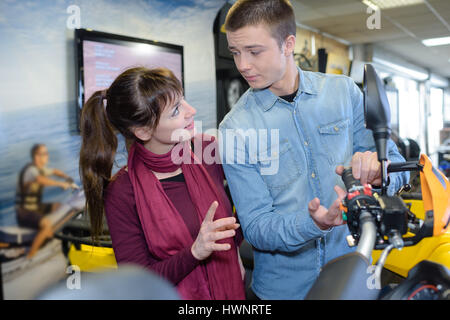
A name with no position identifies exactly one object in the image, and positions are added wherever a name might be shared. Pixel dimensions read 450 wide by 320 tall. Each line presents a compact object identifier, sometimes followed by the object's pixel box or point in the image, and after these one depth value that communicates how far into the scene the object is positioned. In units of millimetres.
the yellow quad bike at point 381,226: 558
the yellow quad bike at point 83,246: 1933
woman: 1286
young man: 1178
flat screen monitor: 2586
